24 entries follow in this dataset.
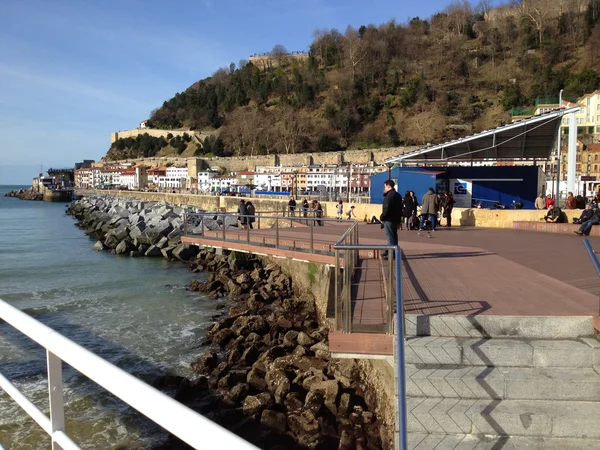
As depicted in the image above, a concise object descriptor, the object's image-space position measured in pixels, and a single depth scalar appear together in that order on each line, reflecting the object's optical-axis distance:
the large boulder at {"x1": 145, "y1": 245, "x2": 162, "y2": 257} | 25.49
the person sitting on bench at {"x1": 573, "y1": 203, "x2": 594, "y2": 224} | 14.25
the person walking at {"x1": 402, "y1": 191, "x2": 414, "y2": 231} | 16.25
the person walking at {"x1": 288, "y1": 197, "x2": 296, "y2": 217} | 21.08
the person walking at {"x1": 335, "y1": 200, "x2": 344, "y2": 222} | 21.56
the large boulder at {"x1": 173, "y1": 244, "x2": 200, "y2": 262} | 23.59
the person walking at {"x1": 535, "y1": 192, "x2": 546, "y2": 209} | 18.09
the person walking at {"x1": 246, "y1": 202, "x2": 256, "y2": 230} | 17.83
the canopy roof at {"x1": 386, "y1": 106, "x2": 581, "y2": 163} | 20.42
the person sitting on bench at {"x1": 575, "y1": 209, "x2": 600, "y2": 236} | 14.02
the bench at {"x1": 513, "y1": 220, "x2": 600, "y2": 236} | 14.39
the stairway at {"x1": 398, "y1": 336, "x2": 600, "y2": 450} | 4.08
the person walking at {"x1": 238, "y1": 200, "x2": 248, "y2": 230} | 16.68
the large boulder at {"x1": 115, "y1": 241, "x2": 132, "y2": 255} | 26.72
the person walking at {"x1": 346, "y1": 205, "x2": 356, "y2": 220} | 21.07
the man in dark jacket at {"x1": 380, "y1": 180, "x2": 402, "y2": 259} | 8.88
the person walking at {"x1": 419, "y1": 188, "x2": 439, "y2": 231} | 14.66
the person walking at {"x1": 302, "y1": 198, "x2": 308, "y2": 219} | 18.83
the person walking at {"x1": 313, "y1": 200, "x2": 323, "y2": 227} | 18.20
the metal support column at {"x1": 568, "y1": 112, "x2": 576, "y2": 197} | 17.23
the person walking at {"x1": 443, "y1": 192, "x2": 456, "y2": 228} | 17.81
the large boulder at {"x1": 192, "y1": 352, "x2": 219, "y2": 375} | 9.59
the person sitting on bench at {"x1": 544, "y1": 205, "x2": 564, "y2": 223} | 15.73
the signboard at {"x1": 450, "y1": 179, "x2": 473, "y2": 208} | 22.92
